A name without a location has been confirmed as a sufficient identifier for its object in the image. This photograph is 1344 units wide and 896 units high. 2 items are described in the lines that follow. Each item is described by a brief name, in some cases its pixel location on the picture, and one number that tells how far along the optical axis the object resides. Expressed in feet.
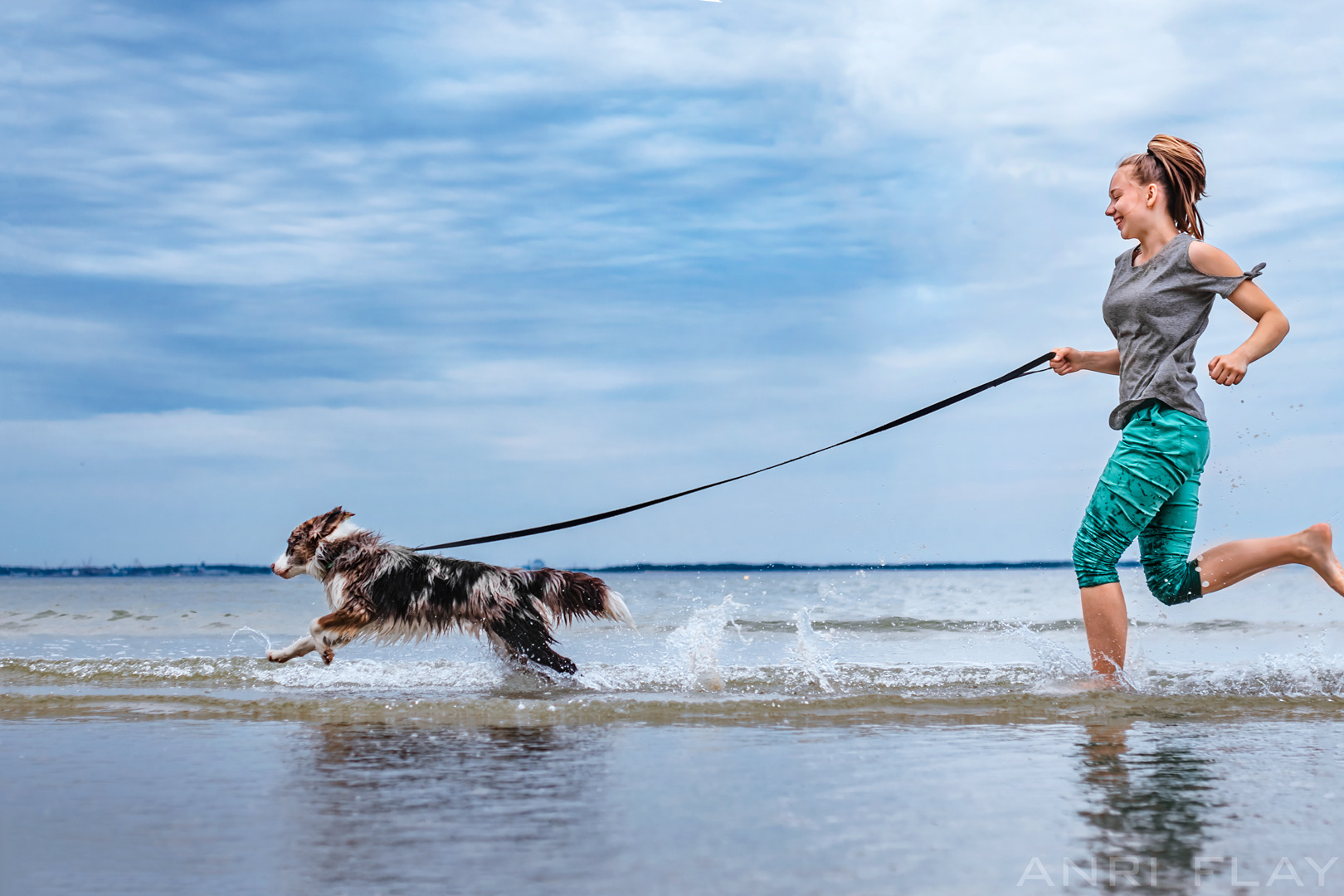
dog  18.94
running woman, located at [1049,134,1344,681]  14.46
